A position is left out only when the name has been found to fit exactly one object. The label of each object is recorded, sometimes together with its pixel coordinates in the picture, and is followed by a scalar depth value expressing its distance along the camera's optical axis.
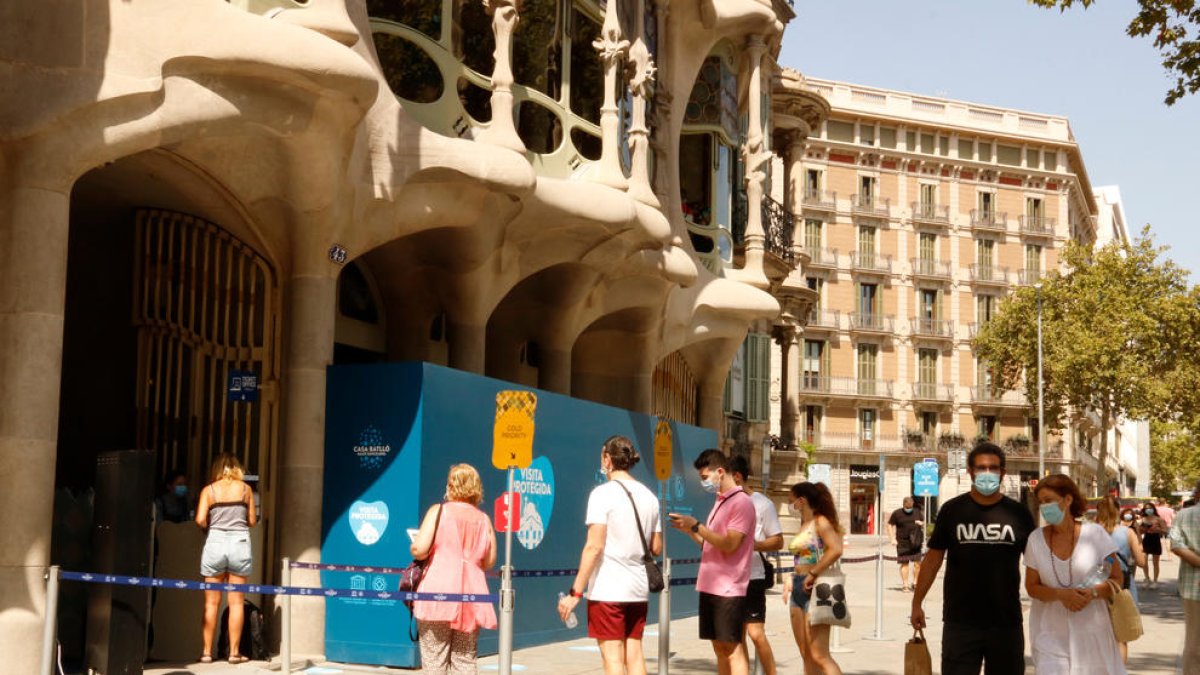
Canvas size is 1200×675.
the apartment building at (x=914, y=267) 77.38
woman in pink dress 9.64
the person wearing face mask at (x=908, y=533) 25.62
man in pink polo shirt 10.52
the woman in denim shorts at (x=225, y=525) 13.21
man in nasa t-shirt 8.61
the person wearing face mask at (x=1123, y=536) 13.91
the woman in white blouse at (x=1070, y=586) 8.51
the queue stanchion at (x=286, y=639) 13.17
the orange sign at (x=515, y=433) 11.83
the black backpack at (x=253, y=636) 13.89
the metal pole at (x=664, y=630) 12.82
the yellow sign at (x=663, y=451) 15.66
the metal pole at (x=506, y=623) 9.88
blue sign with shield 29.72
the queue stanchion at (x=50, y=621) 10.45
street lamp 62.54
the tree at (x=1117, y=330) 58.81
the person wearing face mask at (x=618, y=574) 9.51
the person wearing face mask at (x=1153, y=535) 32.38
